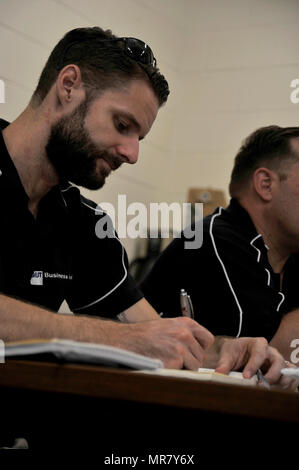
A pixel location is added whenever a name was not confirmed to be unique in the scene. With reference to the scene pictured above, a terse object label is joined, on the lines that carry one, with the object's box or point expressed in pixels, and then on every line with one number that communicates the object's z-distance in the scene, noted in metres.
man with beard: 1.39
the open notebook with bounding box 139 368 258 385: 0.64
